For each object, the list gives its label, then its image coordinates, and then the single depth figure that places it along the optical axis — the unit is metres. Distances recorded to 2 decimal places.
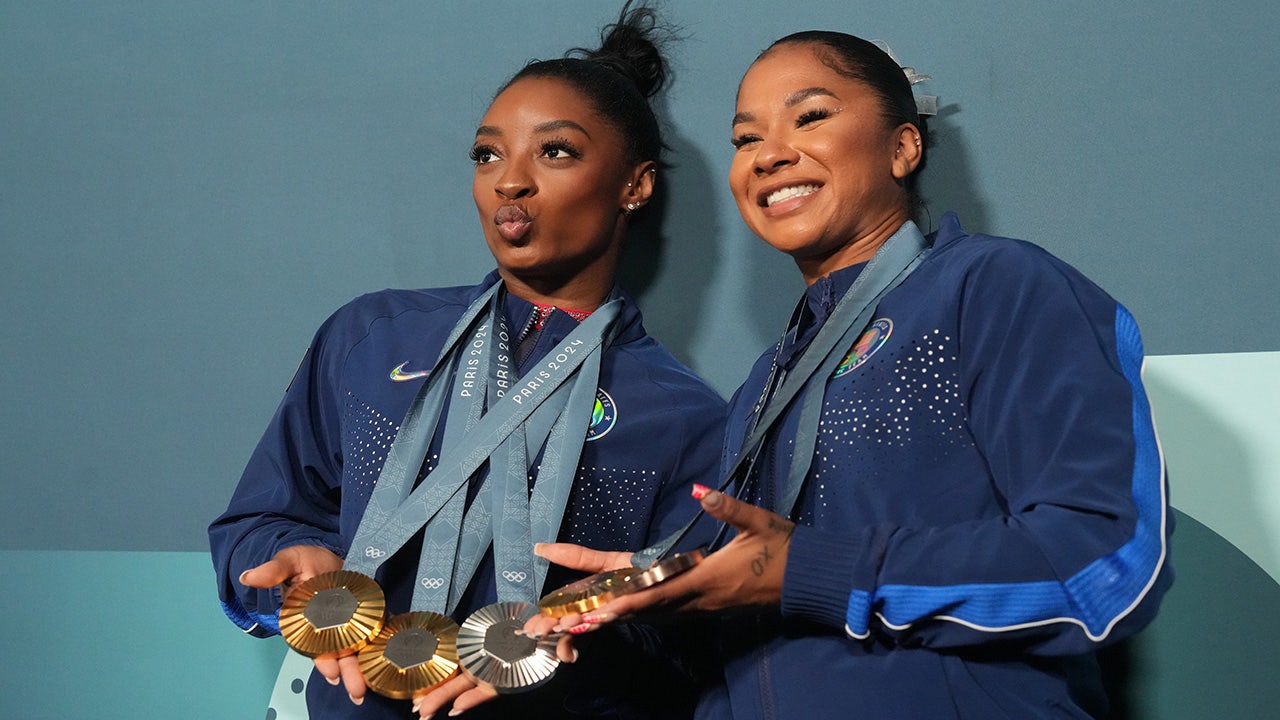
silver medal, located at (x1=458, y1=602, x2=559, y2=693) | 2.24
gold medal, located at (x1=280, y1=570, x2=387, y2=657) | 2.29
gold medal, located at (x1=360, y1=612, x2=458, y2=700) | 2.28
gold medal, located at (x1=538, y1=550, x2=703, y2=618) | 2.16
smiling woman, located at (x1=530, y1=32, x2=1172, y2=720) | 2.15
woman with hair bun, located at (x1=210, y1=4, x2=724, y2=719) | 2.44
